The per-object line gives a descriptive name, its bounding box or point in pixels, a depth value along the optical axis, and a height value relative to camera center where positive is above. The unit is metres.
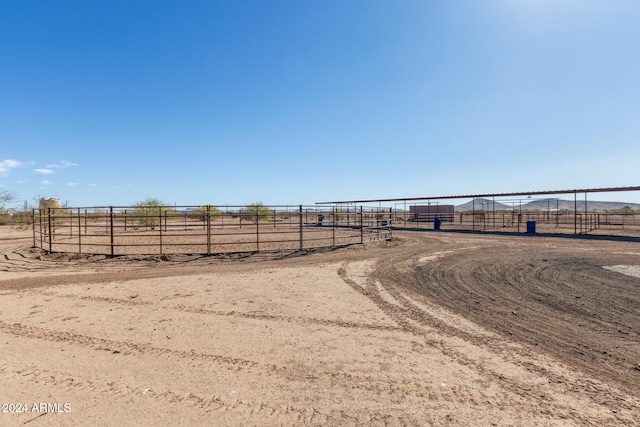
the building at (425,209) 42.09 +0.76
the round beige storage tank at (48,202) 29.55 +1.24
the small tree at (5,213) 23.23 +0.14
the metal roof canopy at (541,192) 19.60 +1.60
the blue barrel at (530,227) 22.10 -0.98
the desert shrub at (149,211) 25.12 +0.30
